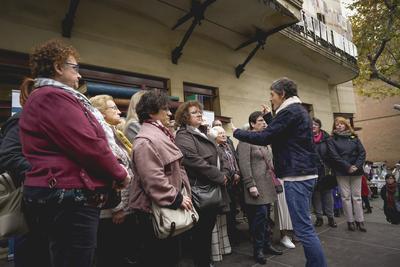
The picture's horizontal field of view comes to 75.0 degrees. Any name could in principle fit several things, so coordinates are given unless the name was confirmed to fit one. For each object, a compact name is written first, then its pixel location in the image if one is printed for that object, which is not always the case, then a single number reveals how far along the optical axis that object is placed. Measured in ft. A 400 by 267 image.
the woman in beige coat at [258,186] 11.41
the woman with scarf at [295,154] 8.29
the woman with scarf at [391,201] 16.03
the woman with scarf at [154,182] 6.43
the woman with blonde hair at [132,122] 9.16
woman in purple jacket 4.37
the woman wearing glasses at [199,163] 8.90
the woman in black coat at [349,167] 15.47
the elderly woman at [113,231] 8.68
